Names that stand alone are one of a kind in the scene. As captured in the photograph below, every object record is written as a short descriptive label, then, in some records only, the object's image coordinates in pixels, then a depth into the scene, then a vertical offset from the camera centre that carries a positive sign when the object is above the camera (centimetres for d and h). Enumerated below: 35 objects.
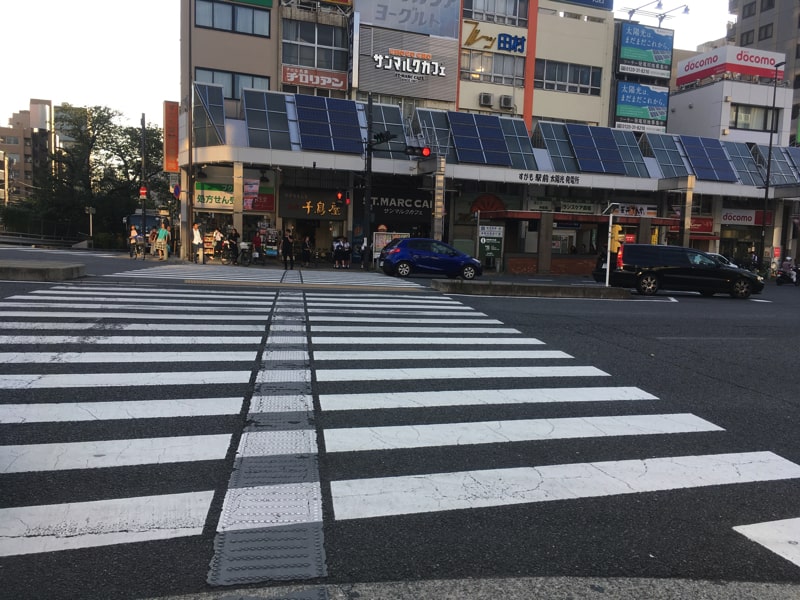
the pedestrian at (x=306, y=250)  3025 -76
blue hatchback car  2494 -83
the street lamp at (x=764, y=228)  3766 +156
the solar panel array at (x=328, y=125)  3219 +612
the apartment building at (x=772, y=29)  6544 +2604
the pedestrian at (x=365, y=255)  2800 -81
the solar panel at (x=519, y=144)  3616 +610
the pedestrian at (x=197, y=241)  2806 -45
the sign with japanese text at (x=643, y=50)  4275 +1414
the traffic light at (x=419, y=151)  2538 +374
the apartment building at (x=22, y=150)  10269 +1299
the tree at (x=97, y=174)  5534 +542
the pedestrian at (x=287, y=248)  2761 -61
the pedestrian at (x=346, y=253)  2962 -79
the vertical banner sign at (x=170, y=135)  3622 +572
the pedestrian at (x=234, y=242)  2942 -45
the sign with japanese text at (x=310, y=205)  3475 +179
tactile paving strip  321 -174
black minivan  2162 -86
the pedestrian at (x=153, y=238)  3391 -48
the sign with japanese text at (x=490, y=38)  3866 +1327
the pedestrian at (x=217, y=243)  3031 -55
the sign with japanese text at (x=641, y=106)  4299 +1017
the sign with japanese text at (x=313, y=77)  3547 +943
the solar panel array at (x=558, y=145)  3722 +630
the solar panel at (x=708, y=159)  4006 +622
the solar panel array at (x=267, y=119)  3133 +609
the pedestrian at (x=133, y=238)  3131 -50
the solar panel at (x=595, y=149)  3750 +617
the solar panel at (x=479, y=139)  3509 +616
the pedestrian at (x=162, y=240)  3025 -50
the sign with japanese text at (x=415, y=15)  3600 +1369
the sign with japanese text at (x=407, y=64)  3609 +1069
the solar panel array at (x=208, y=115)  3114 +607
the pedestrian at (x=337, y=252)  2964 -79
